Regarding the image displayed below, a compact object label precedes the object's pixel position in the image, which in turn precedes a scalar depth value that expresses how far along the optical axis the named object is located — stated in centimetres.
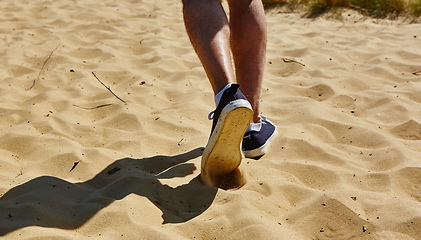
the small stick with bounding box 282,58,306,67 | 353
